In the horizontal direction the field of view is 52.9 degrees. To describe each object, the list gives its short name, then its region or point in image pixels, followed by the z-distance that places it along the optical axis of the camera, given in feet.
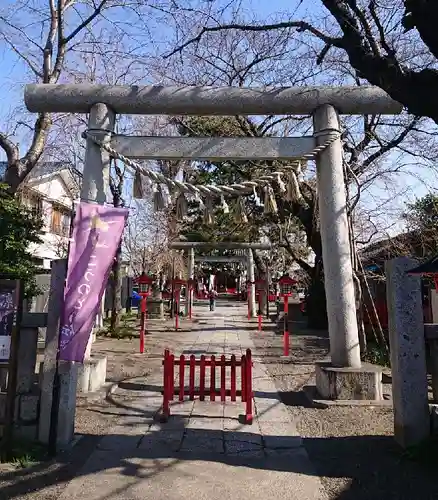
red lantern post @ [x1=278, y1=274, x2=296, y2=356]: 45.65
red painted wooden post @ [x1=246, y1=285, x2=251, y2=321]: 83.82
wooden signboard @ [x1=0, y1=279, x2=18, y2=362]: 16.16
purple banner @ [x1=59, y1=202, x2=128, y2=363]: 15.81
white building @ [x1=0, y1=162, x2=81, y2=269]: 70.23
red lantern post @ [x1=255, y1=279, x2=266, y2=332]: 81.06
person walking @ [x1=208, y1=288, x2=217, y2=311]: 108.68
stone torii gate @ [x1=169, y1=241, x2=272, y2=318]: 75.31
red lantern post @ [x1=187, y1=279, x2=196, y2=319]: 78.49
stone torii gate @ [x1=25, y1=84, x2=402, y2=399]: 24.35
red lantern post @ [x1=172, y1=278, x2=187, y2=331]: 75.82
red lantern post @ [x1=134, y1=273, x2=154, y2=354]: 48.45
